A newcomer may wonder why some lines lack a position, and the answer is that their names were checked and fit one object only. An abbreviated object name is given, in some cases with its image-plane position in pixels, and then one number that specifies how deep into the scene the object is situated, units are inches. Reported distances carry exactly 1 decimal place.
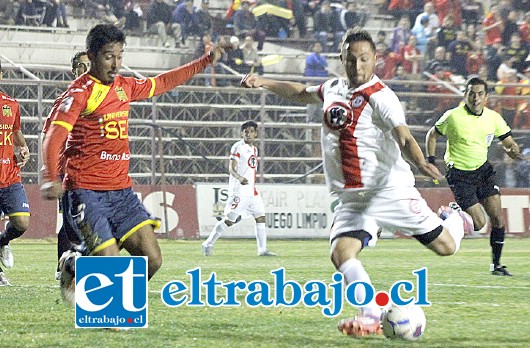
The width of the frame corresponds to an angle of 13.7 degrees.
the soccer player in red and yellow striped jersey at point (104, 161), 627.1
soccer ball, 576.3
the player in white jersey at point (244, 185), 1461.3
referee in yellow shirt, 1064.7
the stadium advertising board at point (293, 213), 1828.5
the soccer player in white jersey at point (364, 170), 602.2
